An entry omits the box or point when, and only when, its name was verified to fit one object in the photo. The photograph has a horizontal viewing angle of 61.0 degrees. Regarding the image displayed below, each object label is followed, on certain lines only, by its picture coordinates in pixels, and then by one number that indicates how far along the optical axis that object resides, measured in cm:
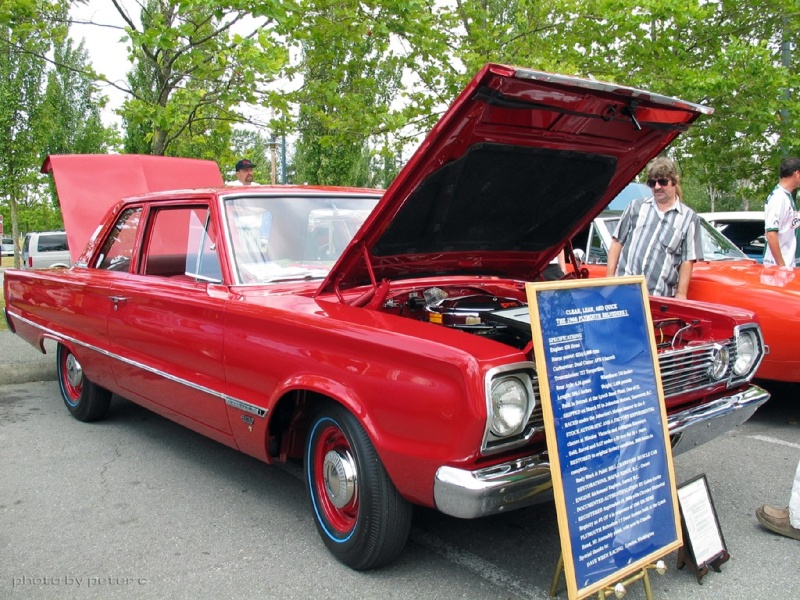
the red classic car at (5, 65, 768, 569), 236
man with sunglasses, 458
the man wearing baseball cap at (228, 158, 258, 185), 724
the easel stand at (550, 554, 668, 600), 225
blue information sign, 220
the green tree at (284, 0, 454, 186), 924
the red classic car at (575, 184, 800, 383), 443
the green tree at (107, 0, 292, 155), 729
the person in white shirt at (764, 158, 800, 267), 558
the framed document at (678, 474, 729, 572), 263
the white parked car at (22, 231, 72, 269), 1997
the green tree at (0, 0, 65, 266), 1454
